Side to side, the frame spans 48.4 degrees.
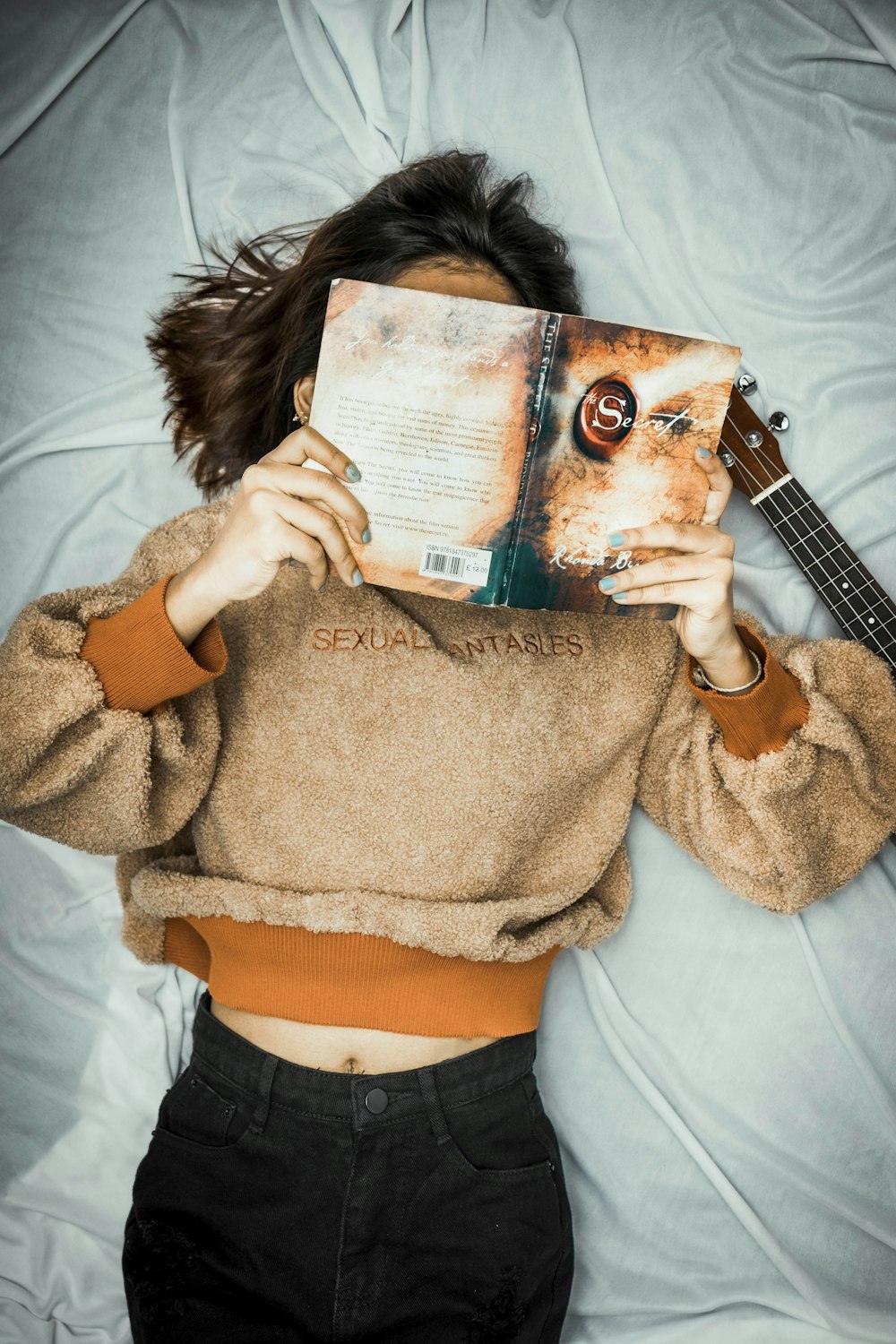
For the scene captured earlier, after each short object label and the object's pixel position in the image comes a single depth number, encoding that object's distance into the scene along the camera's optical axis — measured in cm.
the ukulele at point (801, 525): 111
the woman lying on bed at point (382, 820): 90
